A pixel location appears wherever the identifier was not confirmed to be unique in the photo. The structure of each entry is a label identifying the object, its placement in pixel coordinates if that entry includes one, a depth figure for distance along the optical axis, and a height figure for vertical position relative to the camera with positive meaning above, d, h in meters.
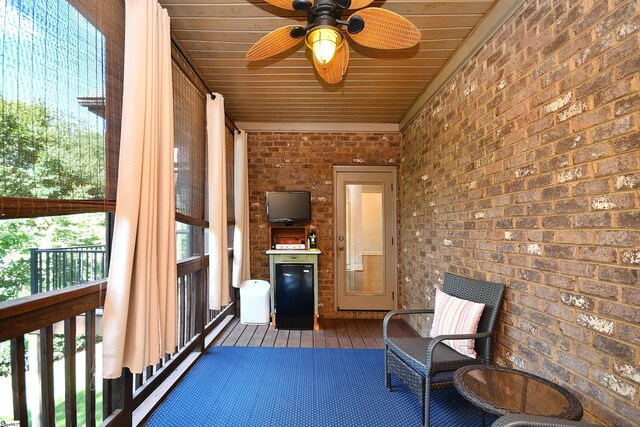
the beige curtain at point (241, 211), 3.80 +0.16
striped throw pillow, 1.99 -0.70
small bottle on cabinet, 4.11 -0.24
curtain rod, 2.35 +1.39
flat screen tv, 4.10 +0.23
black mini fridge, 3.77 -1.04
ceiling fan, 1.55 +1.06
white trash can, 3.88 -1.07
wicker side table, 1.29 -0.81
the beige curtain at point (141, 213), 1.52 +0.06
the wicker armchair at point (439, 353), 1.85 -0.90
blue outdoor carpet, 2.02 -1.32
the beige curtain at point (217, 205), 2.90 +0.18
